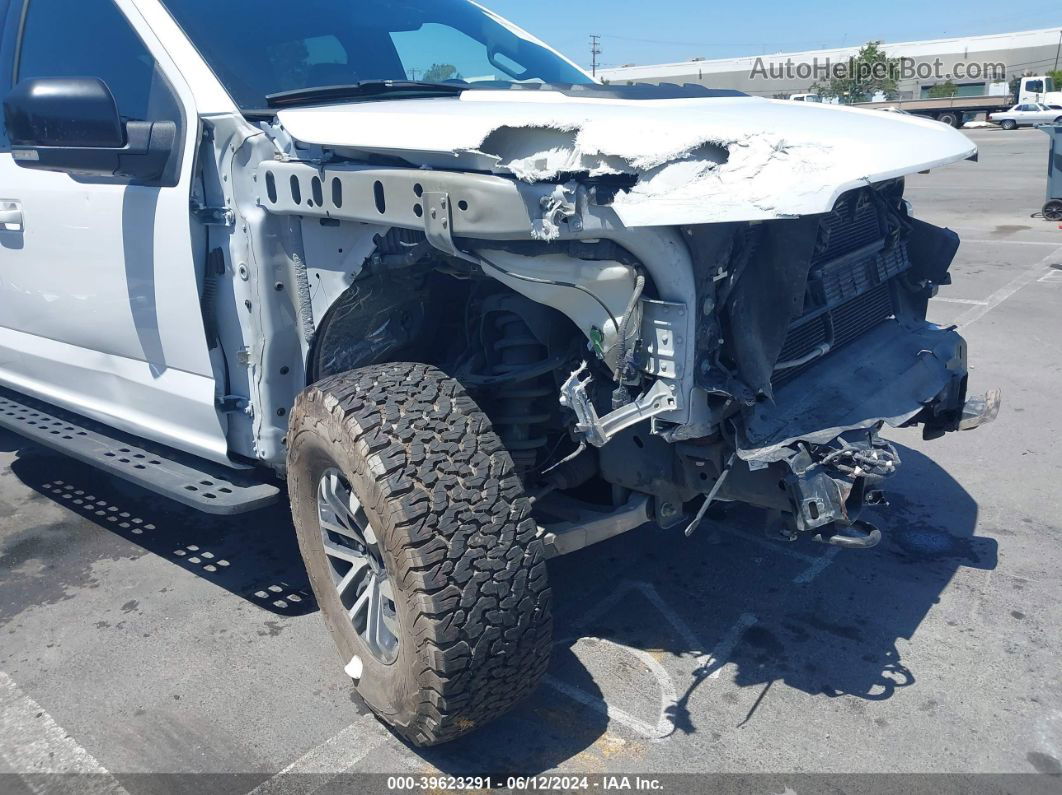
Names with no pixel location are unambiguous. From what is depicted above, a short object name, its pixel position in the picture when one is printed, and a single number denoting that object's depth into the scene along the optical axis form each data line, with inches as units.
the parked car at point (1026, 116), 1508.4
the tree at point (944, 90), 2241.6
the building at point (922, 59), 2640.3
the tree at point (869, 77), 2493.2
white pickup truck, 84.6
